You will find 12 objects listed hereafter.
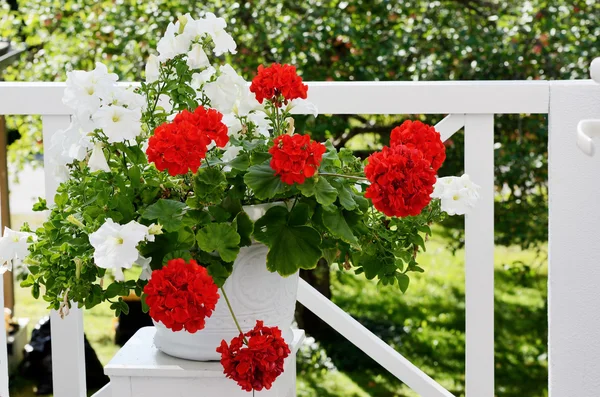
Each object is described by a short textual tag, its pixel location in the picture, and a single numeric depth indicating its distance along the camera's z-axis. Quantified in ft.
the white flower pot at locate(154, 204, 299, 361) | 6.19
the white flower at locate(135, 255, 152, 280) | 6.03
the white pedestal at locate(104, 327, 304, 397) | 6.25
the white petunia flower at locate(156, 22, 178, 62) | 6.18
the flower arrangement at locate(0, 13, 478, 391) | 5.76
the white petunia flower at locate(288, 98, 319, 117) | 6.32
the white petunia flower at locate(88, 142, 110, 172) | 5.95
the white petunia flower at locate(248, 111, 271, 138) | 6.37
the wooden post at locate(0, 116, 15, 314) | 16.24
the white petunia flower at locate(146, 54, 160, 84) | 6.19
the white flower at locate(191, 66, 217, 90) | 6.29
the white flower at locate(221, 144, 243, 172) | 6.16
